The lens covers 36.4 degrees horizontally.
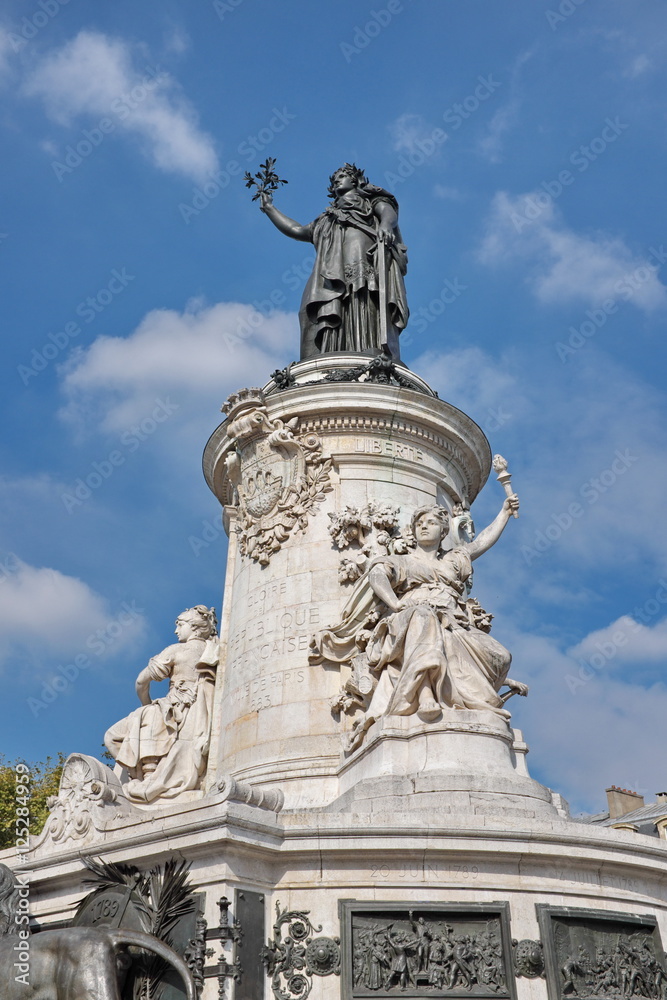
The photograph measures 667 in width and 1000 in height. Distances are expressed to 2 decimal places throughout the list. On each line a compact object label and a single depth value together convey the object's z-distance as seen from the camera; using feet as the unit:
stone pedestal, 30.96
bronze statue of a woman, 63.77
